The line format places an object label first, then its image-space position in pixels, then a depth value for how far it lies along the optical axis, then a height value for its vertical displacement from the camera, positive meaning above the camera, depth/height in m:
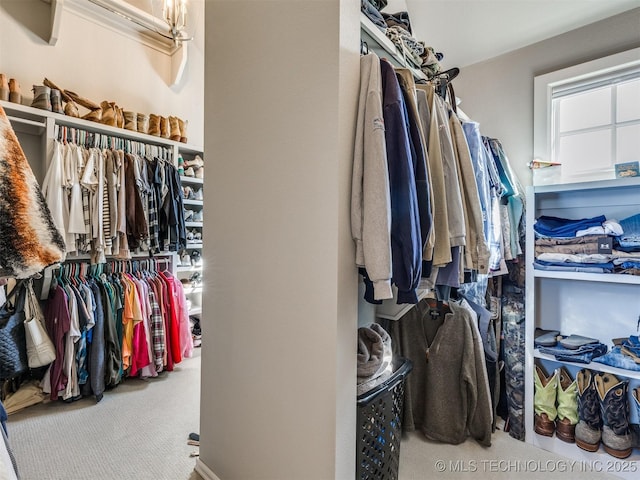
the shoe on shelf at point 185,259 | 3.23 -0.22
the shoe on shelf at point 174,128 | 2.97 +1.01
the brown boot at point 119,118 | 2.62 +0.97
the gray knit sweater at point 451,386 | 1.87 -0.88
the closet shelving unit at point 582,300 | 1.77 -0.38
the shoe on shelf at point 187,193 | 3.12 +0.44
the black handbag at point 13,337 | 1.98 -0.63
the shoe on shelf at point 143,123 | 2.75 +0.98
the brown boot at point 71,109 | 2.37 +0.94
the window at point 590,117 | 2.06 +0.83
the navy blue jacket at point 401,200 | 1.00 +0.12
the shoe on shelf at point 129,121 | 2.69 +0.97
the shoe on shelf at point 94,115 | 2.48 +0.94
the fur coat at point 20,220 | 0.54 +0.03
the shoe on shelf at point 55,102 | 2.31 +0.97
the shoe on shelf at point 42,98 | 2.26 +0.97
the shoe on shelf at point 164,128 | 2.90 +0.99
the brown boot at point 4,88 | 2.11 +0.97
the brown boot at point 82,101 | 2.47 +1.05
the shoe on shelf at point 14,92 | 2.17 +0.97
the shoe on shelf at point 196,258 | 3.31 -0.21
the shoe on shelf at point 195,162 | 3.19 +0.75
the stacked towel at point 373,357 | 1.29 -0.50
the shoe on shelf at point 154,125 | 2.83 +0.99
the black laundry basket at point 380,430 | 1.17 -0.74
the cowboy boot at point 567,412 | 1.86 -1.01
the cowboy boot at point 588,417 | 1.79 -1.00
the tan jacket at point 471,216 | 1.38 +0.10
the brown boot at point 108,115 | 2.56 +0.97
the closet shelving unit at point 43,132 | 2.21 +0.82
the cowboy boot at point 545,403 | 1.92 -1.00
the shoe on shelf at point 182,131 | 3.05 +1.02
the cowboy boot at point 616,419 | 1.73 -0.98
